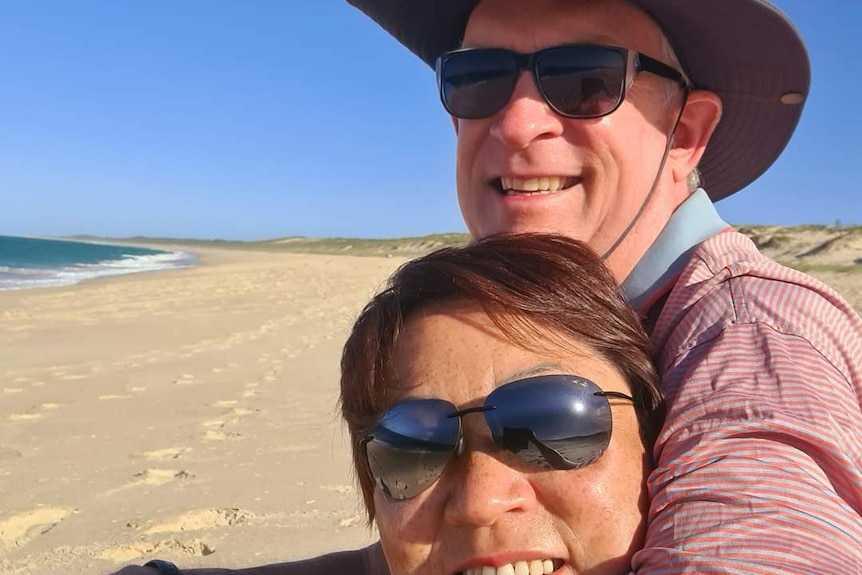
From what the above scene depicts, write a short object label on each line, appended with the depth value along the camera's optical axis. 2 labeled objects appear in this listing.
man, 0.29
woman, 0.34
